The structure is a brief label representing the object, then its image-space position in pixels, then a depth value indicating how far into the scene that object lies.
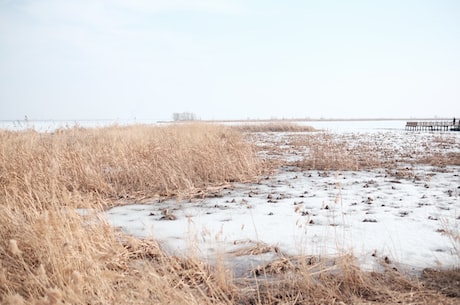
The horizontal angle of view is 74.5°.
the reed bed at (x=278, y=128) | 38.06
